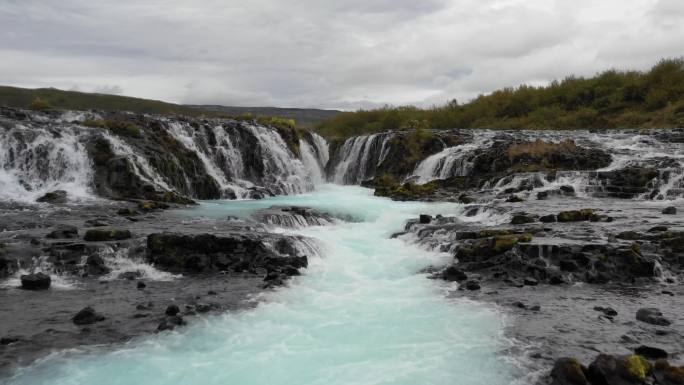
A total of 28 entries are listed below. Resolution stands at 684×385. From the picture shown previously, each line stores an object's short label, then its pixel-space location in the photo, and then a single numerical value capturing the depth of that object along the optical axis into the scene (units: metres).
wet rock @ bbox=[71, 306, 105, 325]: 11.16
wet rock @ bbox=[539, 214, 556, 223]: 19.86
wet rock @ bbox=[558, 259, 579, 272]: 14.30
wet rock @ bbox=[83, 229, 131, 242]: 16.28
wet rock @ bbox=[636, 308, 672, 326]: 10.56
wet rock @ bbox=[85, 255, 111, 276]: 14.83
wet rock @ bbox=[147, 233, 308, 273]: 15.80
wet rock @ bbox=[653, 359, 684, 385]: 7.86
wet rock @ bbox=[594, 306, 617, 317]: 11.21
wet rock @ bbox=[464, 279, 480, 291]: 13.72
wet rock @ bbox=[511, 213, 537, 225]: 20.00
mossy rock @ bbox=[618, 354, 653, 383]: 7.88
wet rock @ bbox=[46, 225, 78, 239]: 16.38
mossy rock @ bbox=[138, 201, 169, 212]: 23.50
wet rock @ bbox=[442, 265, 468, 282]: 14.71
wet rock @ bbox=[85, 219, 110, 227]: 18.89
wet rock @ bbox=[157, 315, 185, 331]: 10.98
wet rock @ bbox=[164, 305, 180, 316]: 11.70
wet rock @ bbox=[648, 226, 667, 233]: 16.64
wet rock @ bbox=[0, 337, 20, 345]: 9.98
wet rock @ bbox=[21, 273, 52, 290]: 13.32
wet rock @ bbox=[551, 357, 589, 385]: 8.09
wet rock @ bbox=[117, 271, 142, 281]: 14.70
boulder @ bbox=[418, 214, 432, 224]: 21.67
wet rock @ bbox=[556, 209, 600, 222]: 19.83
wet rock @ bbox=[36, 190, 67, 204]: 23.78
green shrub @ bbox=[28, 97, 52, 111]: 41.48
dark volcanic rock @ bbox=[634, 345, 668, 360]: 8.83
